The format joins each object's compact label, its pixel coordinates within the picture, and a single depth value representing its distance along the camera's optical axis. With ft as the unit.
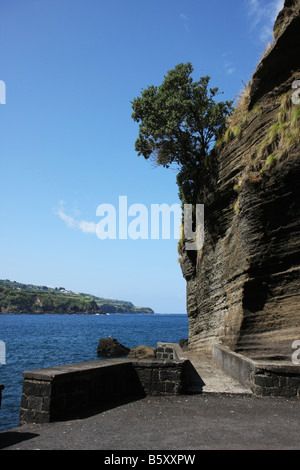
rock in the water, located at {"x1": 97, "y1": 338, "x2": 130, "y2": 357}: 137.49
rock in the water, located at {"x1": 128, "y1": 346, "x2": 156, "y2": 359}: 105.19
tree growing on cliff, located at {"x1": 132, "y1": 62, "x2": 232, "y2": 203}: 61.98
